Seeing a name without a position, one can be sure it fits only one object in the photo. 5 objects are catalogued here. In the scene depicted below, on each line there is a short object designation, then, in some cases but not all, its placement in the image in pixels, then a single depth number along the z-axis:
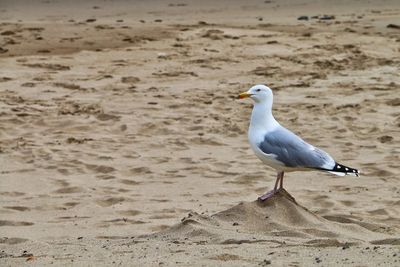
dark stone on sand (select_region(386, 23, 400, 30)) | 28.85
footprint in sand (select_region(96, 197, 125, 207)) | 12.73
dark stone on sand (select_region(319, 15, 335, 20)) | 32.53
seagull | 10.98
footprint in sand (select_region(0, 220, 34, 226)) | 11.73
